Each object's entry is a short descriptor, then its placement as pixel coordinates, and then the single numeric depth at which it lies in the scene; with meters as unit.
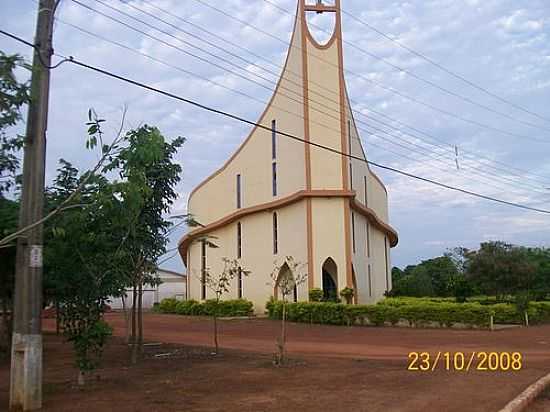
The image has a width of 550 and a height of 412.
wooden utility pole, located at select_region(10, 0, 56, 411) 9.45
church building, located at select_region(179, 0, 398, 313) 40.66
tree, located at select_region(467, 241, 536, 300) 48.06
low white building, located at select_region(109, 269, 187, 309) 69.64
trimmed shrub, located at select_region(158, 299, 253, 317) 43.97
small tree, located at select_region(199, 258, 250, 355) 20.46
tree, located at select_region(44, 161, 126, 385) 11.59
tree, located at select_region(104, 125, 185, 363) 16.17
